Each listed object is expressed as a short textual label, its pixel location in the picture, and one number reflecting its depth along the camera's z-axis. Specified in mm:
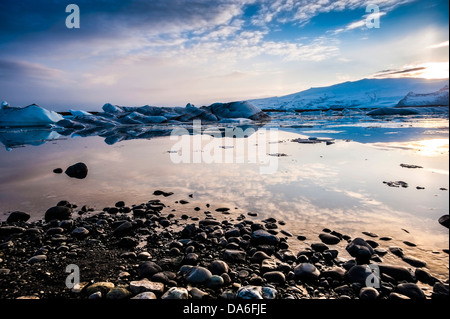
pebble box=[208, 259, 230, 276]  2293
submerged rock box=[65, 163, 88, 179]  5961
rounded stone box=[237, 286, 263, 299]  1939
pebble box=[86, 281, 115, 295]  2021
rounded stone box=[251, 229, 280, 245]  2793
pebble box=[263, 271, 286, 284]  2178
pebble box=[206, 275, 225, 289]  2127
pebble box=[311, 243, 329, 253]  2641
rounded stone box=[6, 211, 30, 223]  3455
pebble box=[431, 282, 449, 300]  1900
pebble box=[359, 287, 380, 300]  1943
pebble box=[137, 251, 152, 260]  2581
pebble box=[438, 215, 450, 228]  3022
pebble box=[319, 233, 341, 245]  2781
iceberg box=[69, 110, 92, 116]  35806
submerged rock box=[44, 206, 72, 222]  3520
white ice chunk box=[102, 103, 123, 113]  37625
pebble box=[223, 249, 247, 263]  2523
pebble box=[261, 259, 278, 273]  2340
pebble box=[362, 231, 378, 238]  2891
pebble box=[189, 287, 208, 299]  1966
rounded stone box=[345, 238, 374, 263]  2469
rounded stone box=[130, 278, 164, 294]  2012
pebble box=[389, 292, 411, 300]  1894
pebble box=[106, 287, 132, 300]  1939
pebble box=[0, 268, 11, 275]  2289
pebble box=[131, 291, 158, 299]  1892
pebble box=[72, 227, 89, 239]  3050
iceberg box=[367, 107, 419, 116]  37000
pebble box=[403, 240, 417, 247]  2670
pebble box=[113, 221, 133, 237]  3119
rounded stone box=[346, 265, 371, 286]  2137
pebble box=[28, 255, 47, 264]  2477
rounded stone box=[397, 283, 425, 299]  1922
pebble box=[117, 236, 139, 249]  2840
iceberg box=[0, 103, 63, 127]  25109
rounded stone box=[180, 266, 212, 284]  2178
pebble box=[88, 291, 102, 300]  1936
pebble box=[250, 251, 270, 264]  2508
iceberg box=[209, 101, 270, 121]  36938
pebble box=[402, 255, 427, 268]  2334
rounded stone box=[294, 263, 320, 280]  2201
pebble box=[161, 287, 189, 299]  1923
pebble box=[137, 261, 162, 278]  2275
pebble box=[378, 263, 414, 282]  2156
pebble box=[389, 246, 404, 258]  2511
